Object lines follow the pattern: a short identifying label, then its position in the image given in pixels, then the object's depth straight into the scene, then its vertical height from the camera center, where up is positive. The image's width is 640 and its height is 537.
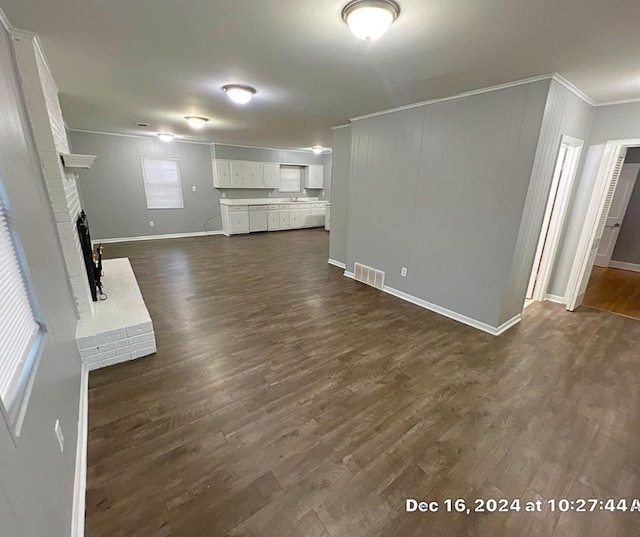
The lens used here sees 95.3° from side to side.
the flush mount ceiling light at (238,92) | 2.99 +0.92
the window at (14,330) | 0.92 -0.56
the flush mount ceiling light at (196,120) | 4.58 +0.97
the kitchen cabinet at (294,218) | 9.09 -0.99
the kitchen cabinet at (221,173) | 7.84 +0.27
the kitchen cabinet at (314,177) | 9.71 +0.28
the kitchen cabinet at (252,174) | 8.32 +0.27
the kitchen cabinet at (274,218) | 8.67 -0.97
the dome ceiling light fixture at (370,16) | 1.57 +0.91
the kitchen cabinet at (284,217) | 8.88 -0.96
